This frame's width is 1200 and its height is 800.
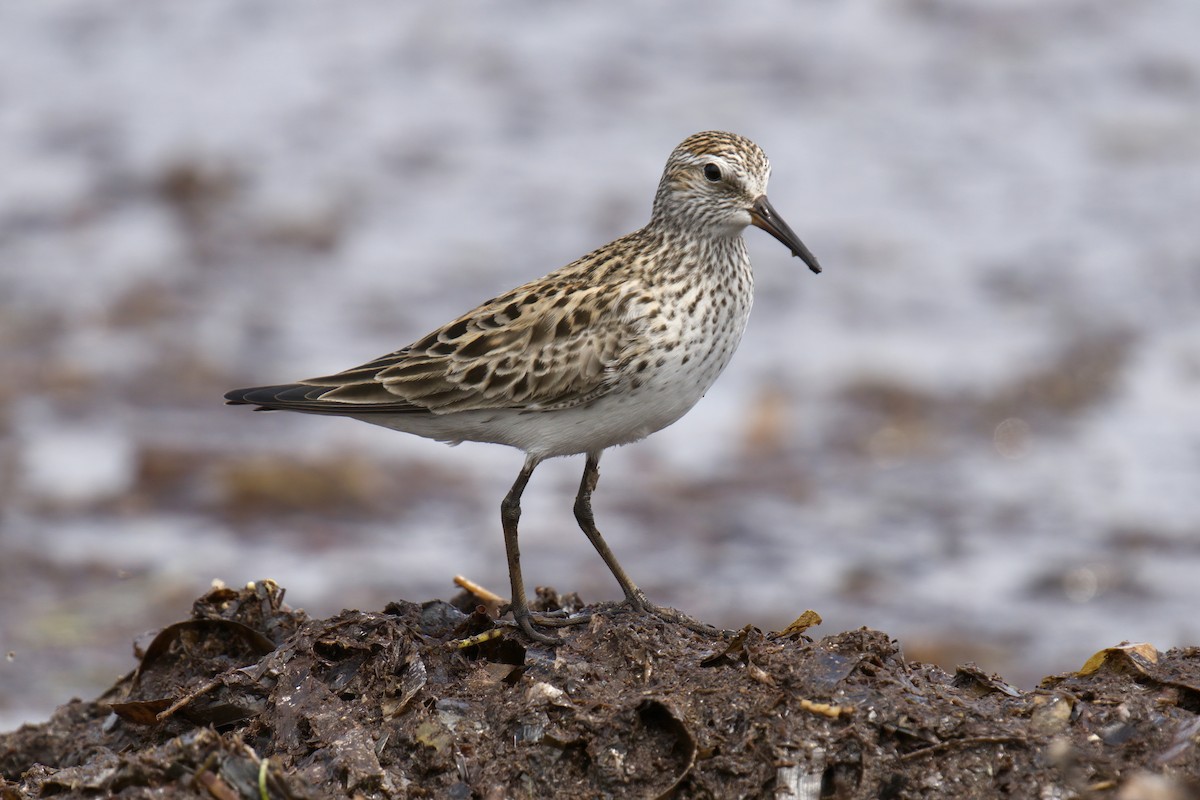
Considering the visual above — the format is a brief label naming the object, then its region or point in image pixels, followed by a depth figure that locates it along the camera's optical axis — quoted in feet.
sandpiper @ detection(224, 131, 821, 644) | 36.99
